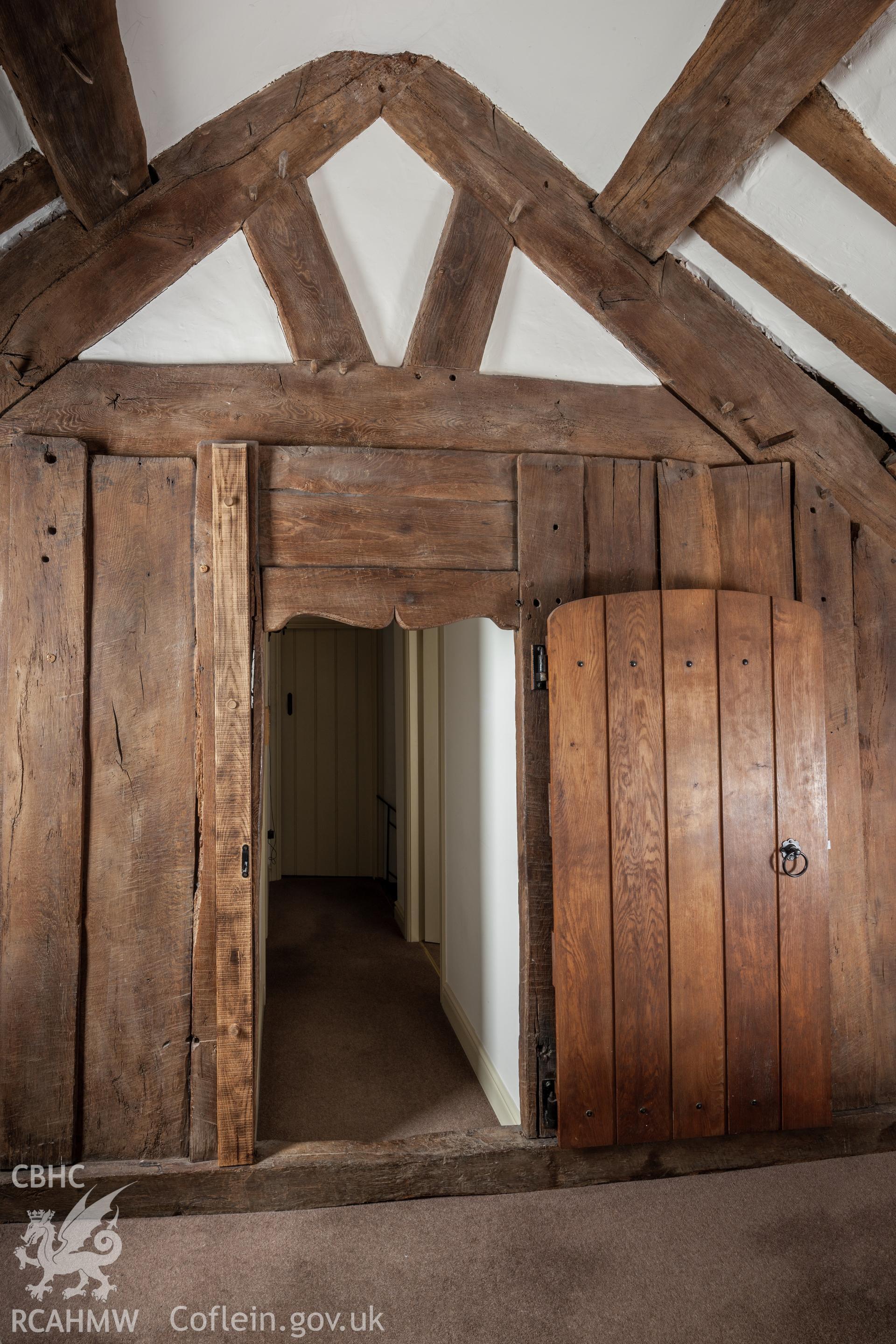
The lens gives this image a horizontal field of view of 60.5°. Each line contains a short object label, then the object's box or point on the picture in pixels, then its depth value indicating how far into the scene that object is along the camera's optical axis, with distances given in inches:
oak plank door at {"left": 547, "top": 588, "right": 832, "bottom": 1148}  89.7
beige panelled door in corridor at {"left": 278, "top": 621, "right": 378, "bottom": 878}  244.2
